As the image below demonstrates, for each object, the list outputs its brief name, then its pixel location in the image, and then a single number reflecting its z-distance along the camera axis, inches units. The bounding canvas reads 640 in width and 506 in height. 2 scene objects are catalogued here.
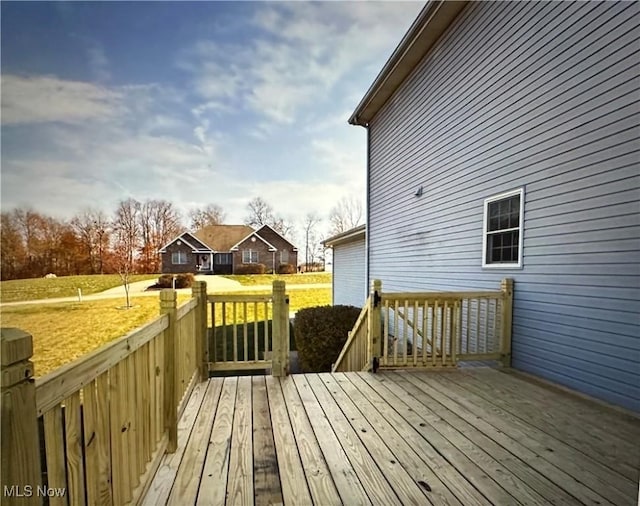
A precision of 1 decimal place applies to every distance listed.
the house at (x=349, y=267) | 378.9
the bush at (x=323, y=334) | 251.8
